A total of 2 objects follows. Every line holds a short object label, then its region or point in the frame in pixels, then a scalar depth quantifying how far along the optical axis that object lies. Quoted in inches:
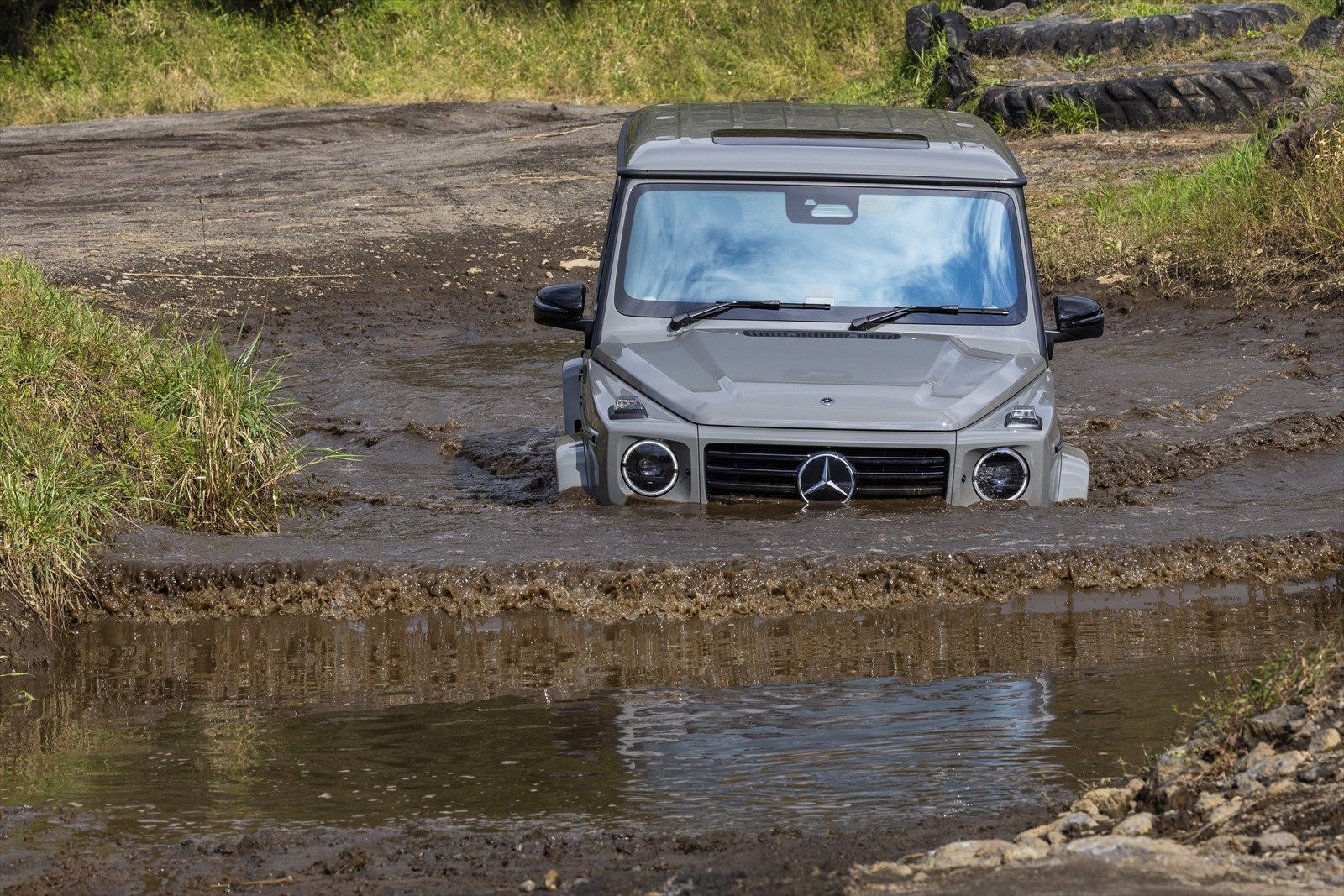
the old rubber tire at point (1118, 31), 1475.1
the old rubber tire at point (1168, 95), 1285.7
